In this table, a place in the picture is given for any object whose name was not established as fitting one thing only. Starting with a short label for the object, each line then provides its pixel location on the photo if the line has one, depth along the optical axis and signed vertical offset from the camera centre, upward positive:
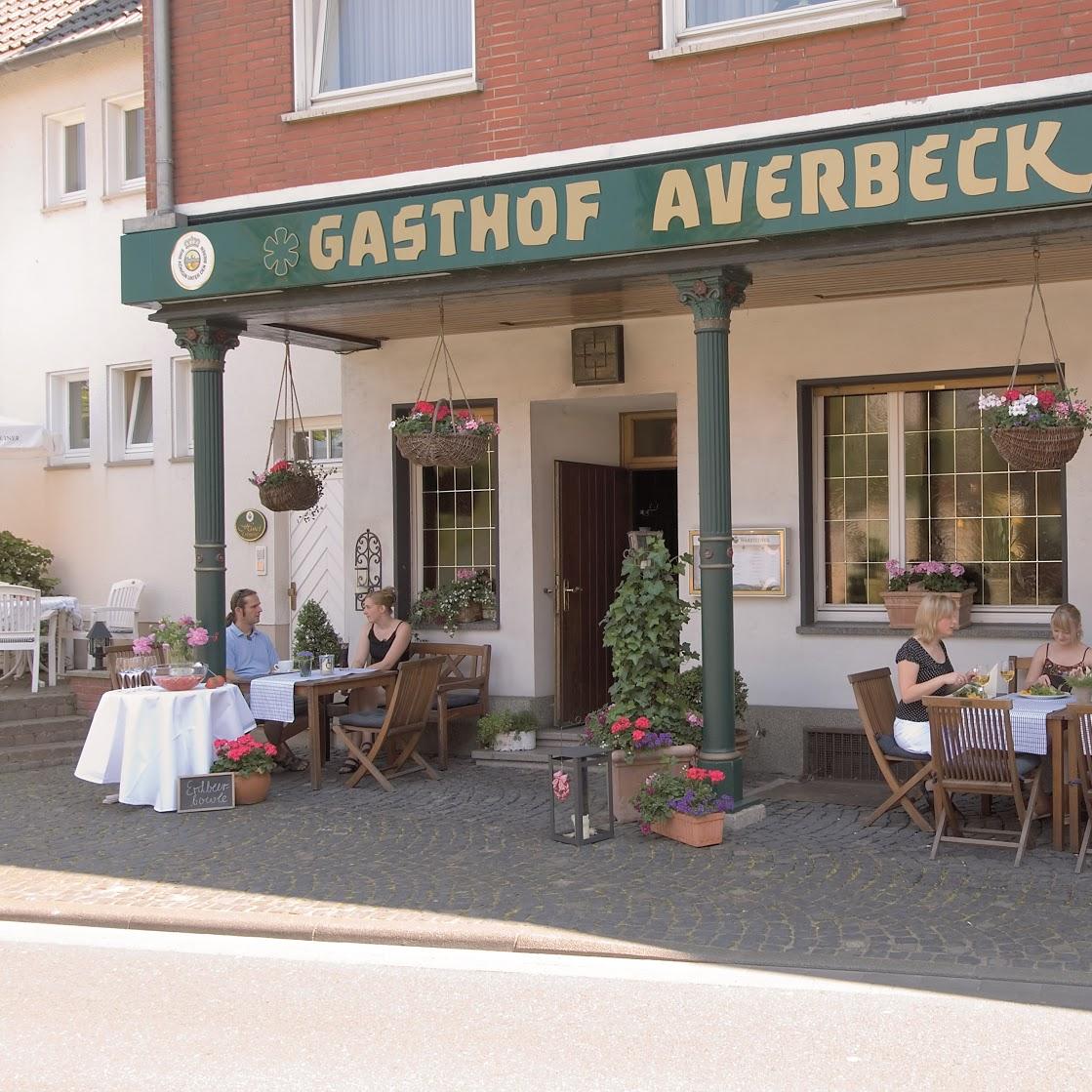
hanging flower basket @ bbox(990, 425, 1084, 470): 8.70 +0.62
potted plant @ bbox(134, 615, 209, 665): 10.19 -0.59
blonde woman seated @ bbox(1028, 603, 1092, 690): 8.97 -0.68
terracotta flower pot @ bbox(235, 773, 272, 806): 10.05 -1.64
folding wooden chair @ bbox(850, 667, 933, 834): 8.83 -1.20
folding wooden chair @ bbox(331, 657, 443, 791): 10.55 -1.28
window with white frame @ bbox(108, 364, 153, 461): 15.95 +1.63
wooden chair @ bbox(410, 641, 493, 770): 11.54 -1.08
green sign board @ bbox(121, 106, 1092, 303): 8.17 +2.19
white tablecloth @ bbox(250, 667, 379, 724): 10.73 -1.06
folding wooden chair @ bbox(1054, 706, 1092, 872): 7.84 -1.14
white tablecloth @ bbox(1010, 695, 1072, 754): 8.25 -1.06
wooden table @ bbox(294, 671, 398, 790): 10.50 -1.02
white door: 14.49 -0.03
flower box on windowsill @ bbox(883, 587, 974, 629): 10.46 -0.43
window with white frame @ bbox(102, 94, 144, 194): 15.73 +4.55
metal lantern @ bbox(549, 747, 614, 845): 8.62 -1.52
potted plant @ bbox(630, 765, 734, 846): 8.55 -1.54
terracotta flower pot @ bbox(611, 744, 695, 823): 9.19 -1.42
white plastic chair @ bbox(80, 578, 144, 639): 15.26 -0.56
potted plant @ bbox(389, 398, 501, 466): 10.42 +0.86
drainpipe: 11.24 +3.58
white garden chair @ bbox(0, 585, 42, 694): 13.66 -0.58
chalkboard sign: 9.84 -1.63
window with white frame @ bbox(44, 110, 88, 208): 16.31 +4.57
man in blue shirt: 11.45 -0.79
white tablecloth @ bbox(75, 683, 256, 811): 9.91 -1.29
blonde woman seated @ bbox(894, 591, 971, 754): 8.84 -0.75
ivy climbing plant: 9.24 -0.58
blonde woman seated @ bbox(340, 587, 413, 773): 11.57 -0.71
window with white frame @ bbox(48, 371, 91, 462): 16.45 +1.68
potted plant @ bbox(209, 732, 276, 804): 10.00 -1.46
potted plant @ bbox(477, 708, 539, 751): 11.81 -1.48
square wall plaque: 11.71 +1.60
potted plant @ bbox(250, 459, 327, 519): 11.63 +0.57
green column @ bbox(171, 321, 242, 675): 10.99 +0.67
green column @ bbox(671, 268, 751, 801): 9.17 +0.21
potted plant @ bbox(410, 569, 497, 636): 12.34 -0.43
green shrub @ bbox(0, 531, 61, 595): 15.51 -0.06
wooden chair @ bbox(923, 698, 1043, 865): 8.01 -1.21
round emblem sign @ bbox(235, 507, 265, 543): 14.73 +0.31
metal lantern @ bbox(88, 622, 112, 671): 14.09 -0.83
